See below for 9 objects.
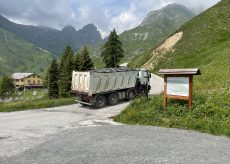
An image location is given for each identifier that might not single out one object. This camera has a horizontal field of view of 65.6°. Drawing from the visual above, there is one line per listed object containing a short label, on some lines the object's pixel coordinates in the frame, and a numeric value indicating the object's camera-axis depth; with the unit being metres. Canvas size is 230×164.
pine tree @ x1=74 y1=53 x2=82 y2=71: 34.06
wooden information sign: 10.85
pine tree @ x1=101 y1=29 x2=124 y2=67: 38.75
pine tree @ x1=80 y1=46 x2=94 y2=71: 32.98
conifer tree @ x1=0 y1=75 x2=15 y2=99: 72.82
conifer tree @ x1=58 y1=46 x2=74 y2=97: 35.14
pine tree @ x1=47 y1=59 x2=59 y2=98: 42.58
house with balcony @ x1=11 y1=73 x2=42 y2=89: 109.03
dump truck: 15.99
